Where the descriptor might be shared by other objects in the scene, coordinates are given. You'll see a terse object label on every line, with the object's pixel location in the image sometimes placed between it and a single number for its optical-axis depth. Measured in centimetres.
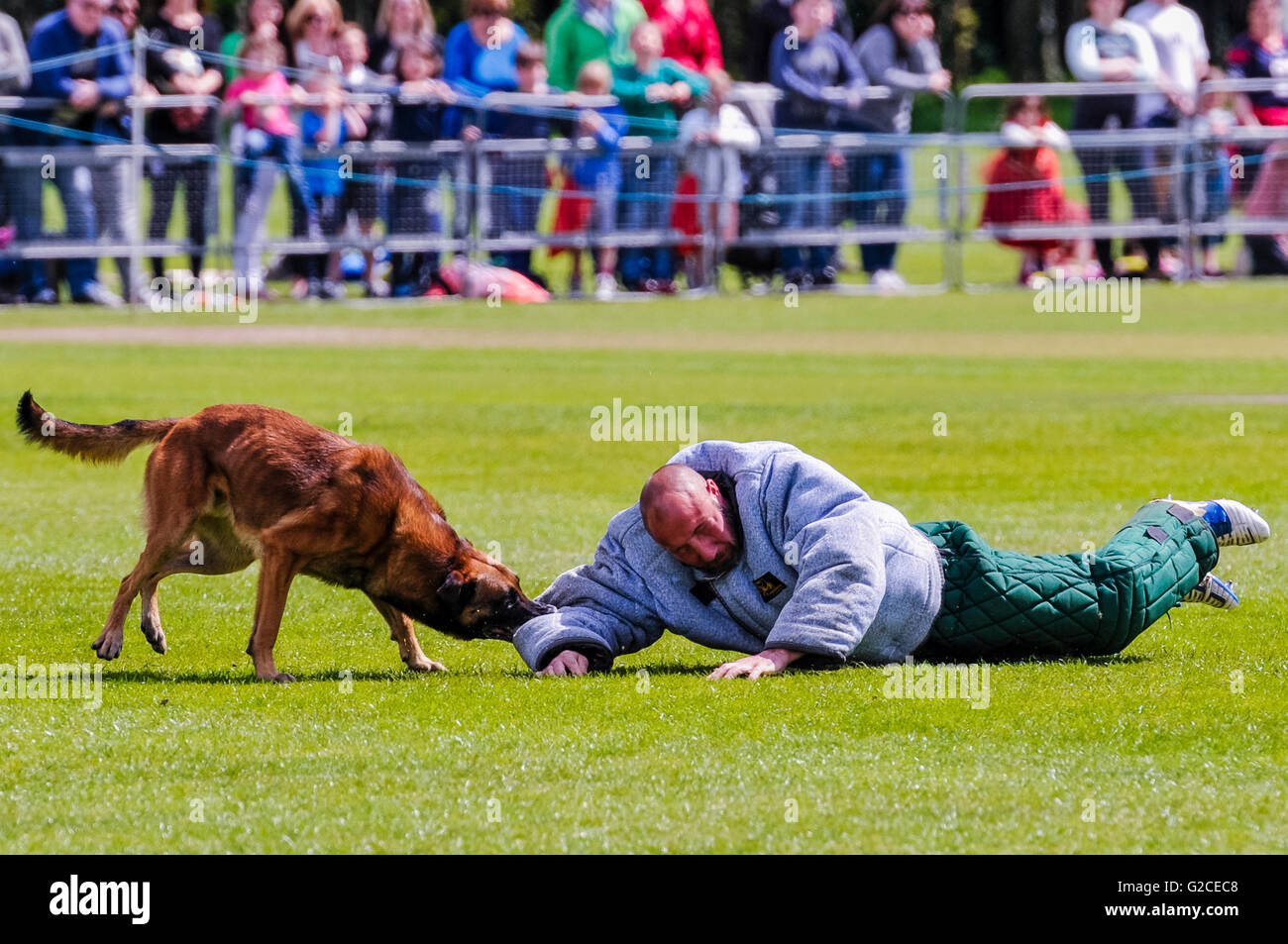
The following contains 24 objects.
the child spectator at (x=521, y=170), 2409
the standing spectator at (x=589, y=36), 2411
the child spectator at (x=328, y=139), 2291
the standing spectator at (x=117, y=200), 2227
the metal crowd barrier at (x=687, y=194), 2253
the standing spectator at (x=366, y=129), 2338
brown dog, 782
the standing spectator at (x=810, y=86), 2500
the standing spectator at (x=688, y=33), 2503
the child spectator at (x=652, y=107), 2439
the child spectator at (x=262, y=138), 2273
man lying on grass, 753
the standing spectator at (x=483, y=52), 2388
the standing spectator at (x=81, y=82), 2200
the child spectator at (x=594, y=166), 2403
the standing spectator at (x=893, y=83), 2536
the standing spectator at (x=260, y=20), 2311
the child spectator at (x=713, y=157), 2469
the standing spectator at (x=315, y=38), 2339
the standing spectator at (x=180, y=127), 2267
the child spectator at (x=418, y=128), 2362
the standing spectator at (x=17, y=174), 2188
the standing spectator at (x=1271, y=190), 2562
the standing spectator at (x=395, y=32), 2397
